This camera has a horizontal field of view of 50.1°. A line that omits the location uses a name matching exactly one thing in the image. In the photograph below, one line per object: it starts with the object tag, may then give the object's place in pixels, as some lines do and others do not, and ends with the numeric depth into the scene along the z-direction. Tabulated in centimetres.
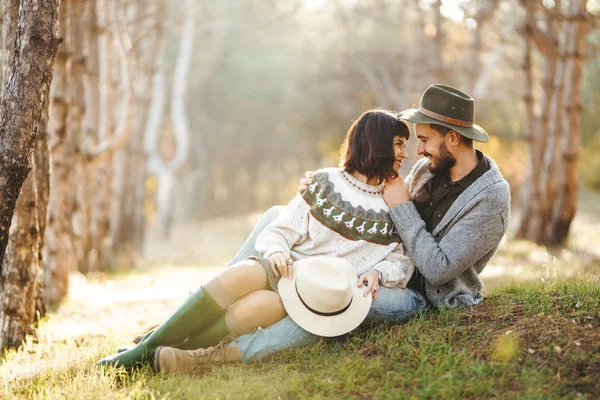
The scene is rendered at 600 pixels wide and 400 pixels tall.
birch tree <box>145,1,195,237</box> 1897
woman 392
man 400
